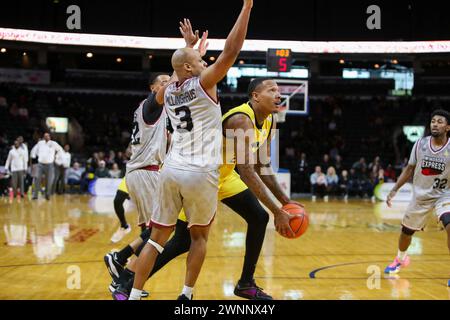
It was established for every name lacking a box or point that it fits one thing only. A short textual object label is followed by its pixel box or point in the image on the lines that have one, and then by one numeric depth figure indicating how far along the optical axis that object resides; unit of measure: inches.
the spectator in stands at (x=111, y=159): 901.2
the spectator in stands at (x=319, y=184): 886.4
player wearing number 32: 280.1
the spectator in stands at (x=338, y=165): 935.0
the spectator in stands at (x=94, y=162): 877.3
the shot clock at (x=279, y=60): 703.1
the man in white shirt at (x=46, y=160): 711.7
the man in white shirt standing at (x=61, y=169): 772.0
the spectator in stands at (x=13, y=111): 1039.6
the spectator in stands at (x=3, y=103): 1044.7
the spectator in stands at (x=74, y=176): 883.4
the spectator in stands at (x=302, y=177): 933.2
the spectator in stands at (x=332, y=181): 890.1
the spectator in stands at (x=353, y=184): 901.2
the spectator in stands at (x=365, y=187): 896.3
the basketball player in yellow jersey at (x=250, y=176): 205.5
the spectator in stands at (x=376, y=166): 894.4
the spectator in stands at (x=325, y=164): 956.0
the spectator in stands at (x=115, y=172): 843.4
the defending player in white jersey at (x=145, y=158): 237.6
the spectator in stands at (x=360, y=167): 916.8
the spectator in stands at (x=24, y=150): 725.3
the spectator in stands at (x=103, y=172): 844.6
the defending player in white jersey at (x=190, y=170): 182.9
